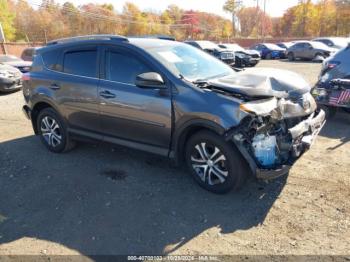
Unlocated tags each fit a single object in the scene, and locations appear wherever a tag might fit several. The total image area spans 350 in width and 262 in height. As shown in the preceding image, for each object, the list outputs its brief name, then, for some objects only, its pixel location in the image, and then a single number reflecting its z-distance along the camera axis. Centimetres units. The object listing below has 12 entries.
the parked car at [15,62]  1469
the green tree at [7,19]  5844
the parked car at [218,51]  1797
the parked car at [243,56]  1955
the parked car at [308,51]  2208
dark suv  360
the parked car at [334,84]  602
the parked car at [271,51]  2802
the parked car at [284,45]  3020
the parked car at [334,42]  2317
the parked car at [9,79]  1158
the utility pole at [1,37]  2021
